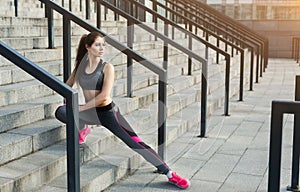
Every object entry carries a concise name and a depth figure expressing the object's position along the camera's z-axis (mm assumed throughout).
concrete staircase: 3434
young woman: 3812
